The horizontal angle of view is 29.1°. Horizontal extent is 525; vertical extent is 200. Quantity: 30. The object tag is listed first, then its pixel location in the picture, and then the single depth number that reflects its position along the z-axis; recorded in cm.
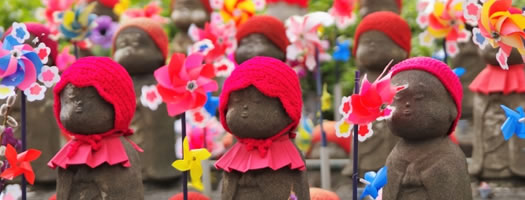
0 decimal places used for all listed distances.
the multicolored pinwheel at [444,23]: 642
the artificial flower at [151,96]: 528
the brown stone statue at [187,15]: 874
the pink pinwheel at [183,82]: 493
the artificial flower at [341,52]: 695
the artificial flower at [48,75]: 483
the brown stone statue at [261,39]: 664
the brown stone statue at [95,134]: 491
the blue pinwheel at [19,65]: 470
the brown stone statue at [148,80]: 683
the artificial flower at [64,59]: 701
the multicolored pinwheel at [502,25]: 460
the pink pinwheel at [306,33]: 650
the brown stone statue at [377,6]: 736
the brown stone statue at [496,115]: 628
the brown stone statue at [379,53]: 635
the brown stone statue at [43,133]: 680
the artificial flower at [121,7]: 815
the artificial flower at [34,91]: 481
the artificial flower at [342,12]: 713
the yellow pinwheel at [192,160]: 483
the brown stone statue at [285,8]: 807
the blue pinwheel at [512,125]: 463
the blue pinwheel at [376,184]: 446
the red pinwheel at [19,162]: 474
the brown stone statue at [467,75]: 748
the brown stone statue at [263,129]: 490
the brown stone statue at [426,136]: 471
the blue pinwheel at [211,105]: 604
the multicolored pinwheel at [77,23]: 707
